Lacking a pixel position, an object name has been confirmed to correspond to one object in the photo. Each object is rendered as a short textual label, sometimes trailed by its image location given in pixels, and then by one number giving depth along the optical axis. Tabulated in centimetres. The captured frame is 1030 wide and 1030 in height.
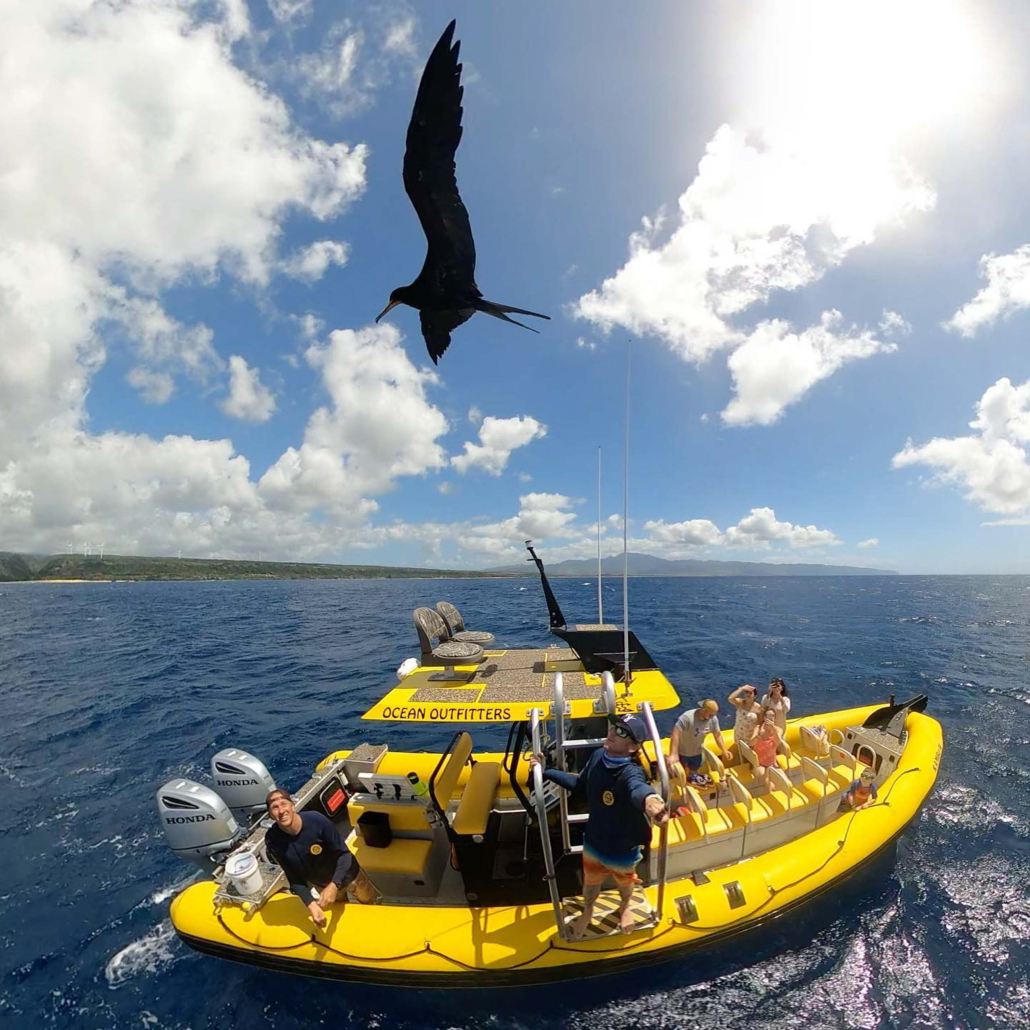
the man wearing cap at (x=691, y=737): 626
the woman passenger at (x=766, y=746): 686
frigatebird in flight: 450
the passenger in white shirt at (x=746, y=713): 699
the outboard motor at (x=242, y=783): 670
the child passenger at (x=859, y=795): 668
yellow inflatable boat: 481
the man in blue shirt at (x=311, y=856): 467
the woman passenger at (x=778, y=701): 718
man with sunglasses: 390
